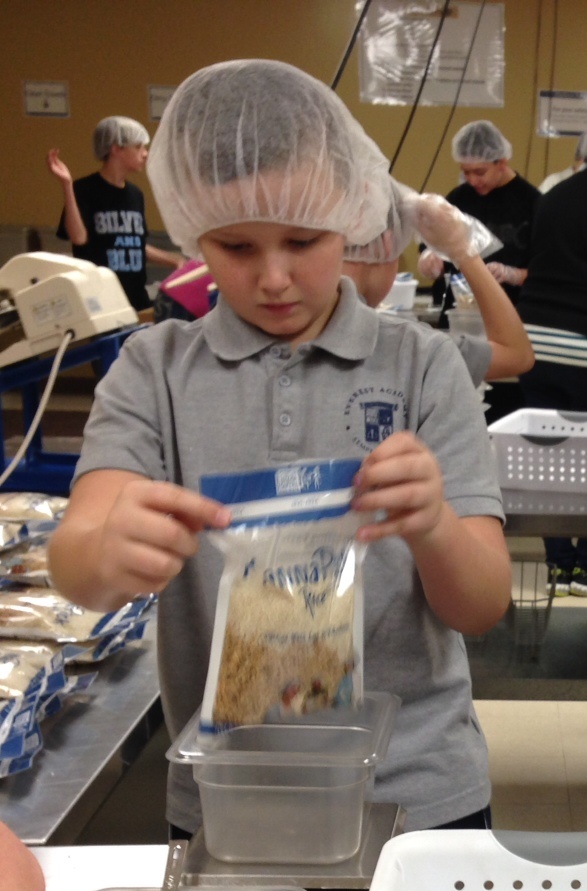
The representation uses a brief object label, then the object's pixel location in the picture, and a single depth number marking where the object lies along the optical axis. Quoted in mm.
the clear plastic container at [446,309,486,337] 2551
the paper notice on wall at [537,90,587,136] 5715
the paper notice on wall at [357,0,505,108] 5654
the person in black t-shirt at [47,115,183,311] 4184
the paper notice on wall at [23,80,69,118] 5934
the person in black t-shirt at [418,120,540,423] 3713
